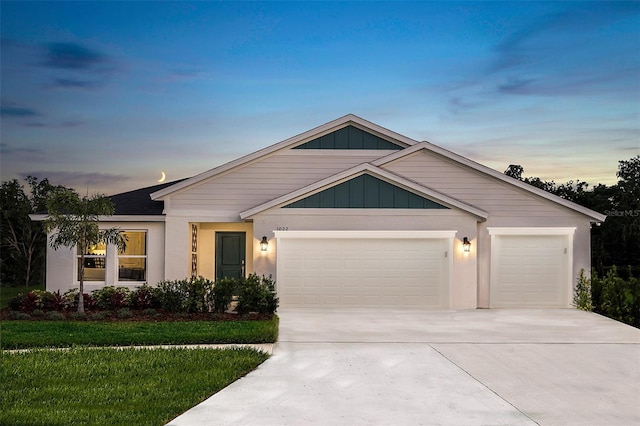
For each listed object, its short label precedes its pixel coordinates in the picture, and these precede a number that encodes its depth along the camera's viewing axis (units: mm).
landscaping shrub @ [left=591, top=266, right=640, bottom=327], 16844
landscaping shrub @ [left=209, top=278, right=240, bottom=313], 16141
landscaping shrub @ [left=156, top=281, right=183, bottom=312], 16250
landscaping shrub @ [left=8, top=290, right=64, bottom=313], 16391
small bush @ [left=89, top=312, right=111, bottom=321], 15211
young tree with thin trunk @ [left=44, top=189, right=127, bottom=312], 16062
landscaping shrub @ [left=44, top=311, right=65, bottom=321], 15188
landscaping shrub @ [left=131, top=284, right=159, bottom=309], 16891
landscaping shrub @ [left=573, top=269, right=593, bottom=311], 18625
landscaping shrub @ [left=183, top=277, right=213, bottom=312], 16094
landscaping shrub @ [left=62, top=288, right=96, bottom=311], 16969
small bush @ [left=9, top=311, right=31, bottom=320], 15234
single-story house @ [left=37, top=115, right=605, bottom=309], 18703
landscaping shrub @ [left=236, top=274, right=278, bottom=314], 15839
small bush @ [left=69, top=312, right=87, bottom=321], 15215
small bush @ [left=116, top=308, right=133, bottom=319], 15545
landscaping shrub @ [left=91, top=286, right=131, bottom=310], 16984
